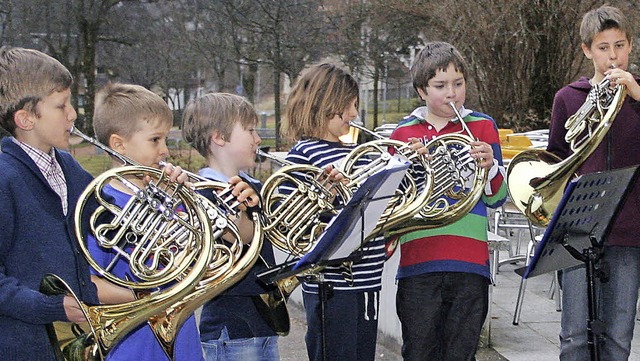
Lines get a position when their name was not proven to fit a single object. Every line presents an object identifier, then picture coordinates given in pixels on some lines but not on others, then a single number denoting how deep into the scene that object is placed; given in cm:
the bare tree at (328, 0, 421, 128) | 1161
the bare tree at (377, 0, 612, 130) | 979
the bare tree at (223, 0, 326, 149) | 1027
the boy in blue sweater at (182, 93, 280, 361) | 319
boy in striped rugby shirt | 362
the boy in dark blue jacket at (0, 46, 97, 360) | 243
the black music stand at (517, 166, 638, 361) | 286
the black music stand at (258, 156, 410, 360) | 270
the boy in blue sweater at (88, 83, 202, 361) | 285
